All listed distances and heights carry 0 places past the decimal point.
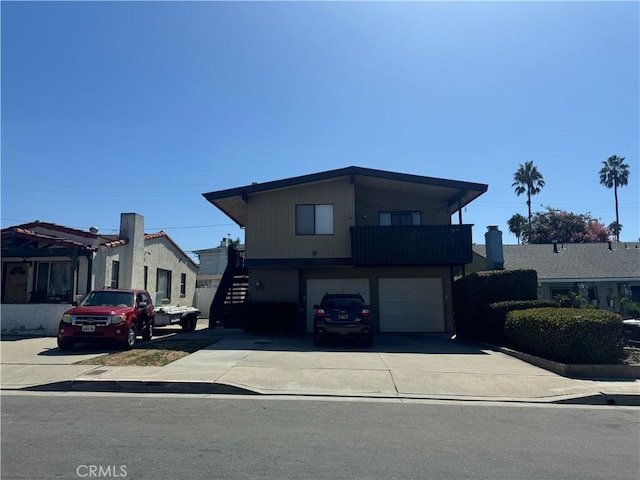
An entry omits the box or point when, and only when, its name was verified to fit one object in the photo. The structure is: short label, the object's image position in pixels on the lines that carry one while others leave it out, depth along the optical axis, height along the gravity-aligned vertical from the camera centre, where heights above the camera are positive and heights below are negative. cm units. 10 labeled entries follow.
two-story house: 1630 +171
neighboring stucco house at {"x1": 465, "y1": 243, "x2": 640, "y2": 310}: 2392 +110
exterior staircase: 1873 -32
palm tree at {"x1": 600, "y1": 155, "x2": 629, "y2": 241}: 5419 +1436
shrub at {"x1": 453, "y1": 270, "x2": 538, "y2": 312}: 1380 +6
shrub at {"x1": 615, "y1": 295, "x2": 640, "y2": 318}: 1655 -75
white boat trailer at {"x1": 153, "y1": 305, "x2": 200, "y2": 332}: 1667 -111
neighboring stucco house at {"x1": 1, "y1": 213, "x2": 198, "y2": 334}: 1575 +91
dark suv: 1281 -95
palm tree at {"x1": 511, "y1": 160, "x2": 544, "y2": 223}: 5403 +1366
